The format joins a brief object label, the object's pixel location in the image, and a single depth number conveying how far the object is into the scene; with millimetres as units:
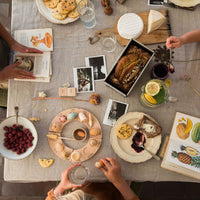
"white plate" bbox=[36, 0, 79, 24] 1365
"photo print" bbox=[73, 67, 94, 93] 1320
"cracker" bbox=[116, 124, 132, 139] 1199
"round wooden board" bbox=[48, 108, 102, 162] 1224
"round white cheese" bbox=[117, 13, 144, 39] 1278
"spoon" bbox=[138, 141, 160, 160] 1171
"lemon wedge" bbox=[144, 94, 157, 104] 1167
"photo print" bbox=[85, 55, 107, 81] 1324
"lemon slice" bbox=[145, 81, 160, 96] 1135
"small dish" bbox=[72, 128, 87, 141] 1245
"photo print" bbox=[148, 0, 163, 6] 1362
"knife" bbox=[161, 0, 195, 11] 1323
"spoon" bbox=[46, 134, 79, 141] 1237
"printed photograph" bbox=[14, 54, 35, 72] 1343
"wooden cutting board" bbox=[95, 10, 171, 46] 1302
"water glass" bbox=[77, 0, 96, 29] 1314
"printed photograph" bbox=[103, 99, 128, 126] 1270
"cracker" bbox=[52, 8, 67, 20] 1356
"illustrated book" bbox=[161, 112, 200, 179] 1172
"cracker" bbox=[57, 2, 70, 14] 1325
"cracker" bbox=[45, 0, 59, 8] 1379
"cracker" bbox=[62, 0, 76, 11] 1321
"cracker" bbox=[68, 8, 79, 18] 1360
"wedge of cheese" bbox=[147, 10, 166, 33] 1237
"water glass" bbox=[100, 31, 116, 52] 1333
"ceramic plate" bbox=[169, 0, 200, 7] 1304
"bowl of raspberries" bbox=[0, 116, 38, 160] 1208
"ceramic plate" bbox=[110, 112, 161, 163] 1173
